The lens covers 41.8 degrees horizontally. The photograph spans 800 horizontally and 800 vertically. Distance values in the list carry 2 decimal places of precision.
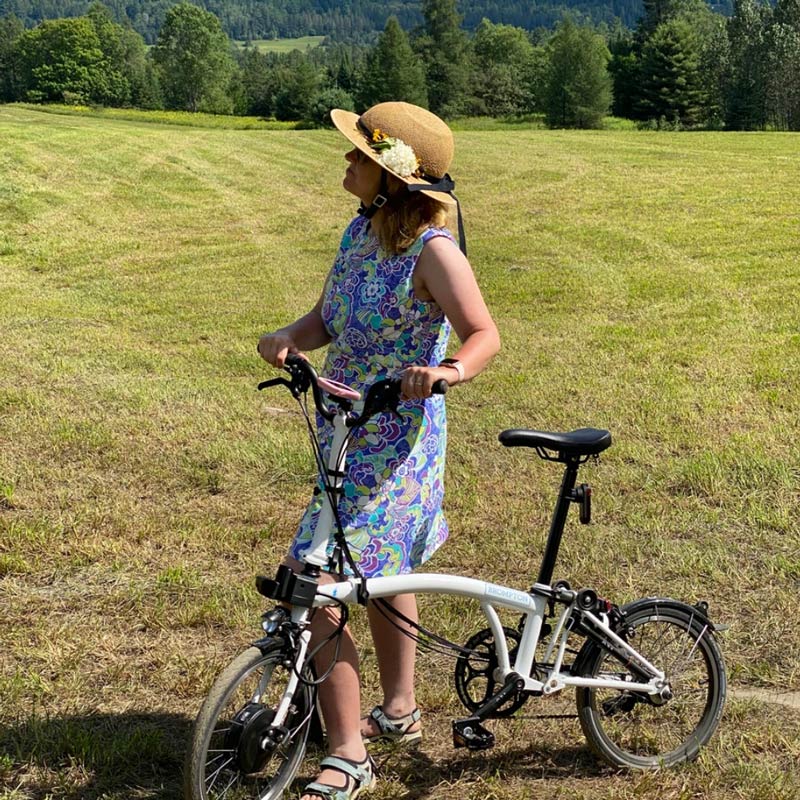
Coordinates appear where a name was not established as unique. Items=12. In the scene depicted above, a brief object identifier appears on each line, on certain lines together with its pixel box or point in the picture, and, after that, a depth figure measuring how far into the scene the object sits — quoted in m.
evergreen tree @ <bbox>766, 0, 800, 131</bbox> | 68.38
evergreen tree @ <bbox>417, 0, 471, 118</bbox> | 78.88
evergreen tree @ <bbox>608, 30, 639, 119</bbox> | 74.78
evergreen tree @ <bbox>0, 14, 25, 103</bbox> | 96.56
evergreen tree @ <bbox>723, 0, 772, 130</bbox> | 68.38
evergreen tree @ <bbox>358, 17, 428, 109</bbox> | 68.88
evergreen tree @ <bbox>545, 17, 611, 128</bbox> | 67.56
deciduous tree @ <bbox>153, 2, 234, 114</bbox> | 93.25
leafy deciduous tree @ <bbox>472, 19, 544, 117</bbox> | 83.94
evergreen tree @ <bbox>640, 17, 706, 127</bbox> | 69.19
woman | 3.08
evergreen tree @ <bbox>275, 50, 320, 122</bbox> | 73.09
